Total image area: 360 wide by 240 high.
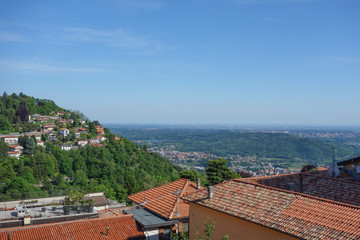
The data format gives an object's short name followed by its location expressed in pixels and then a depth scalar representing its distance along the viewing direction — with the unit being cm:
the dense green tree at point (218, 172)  3497
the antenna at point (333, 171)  1519
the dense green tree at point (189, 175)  4056
